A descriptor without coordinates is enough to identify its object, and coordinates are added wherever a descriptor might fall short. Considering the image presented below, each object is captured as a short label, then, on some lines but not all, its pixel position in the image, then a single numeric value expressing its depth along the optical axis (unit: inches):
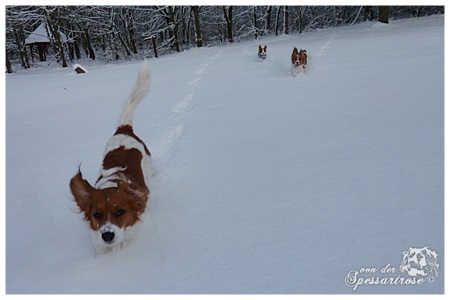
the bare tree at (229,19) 807.7
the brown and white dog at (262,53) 355.6
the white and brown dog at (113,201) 77.6
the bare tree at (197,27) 681.6
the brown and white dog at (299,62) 248.2
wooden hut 959.0
